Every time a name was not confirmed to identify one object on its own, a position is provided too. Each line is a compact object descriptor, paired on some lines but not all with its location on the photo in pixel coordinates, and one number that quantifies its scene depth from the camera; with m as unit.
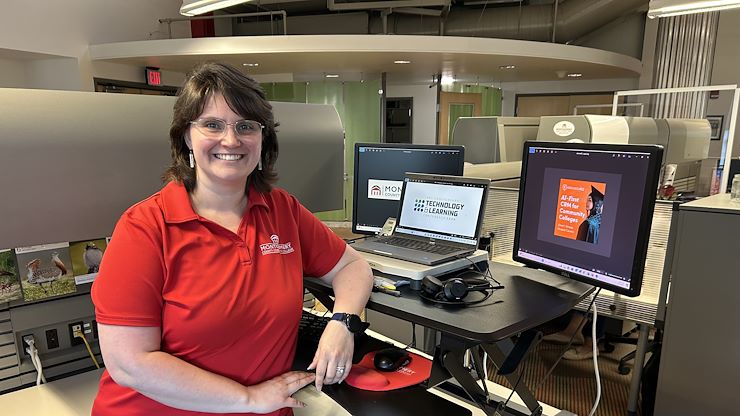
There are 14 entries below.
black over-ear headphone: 1.12
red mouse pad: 1.14
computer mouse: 1.21
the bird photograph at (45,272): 1.21
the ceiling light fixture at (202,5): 2.86
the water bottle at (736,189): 1.64
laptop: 1.35
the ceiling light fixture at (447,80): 7.02
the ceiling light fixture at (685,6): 2.47
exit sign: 5.96
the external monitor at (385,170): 1.78
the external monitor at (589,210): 1.06
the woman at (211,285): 0.93
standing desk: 0.99
